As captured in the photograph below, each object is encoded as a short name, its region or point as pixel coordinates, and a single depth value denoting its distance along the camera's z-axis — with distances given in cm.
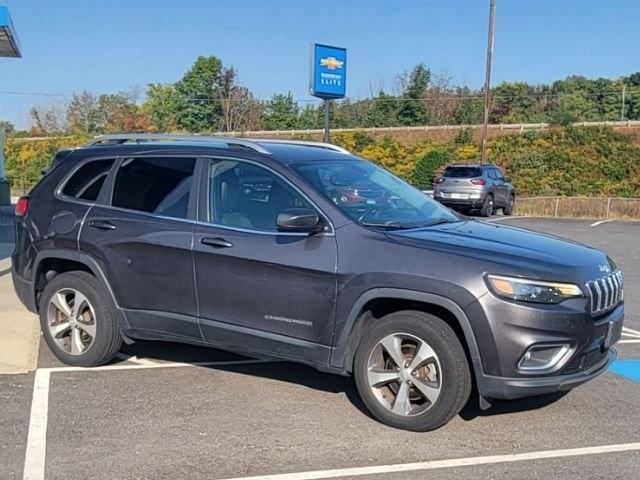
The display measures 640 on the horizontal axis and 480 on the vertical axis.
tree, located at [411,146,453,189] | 4009
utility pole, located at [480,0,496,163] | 3203
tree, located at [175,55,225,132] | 6675
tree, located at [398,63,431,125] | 6644
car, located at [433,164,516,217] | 2295
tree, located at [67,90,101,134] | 6306
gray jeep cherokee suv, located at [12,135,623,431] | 439
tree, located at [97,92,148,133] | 5875
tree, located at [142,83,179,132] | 6525
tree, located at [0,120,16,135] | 6183
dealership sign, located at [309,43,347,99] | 1617
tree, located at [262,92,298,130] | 6425
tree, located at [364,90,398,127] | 6600
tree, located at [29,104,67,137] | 6441
